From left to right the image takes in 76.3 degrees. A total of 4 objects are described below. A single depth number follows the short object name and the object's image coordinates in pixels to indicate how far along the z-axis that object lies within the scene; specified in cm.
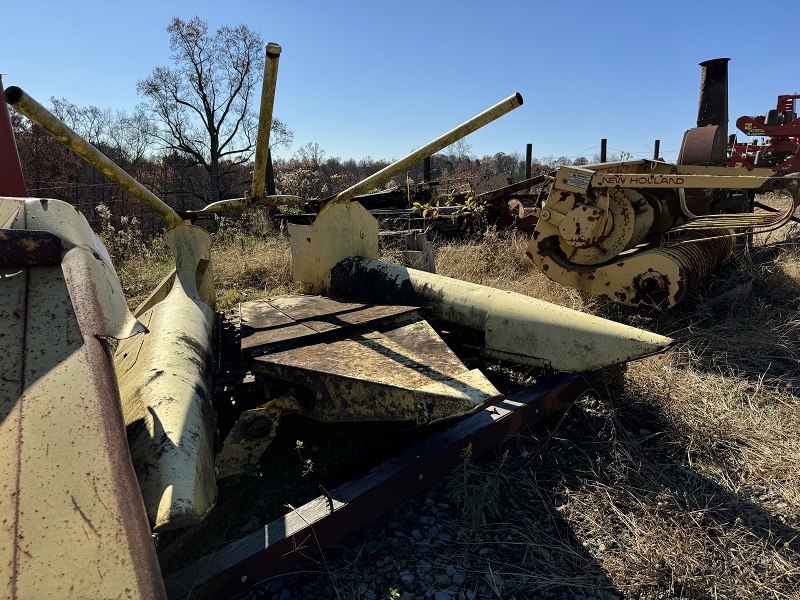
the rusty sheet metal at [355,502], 170
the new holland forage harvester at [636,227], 392
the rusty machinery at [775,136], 1220
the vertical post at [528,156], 1402
